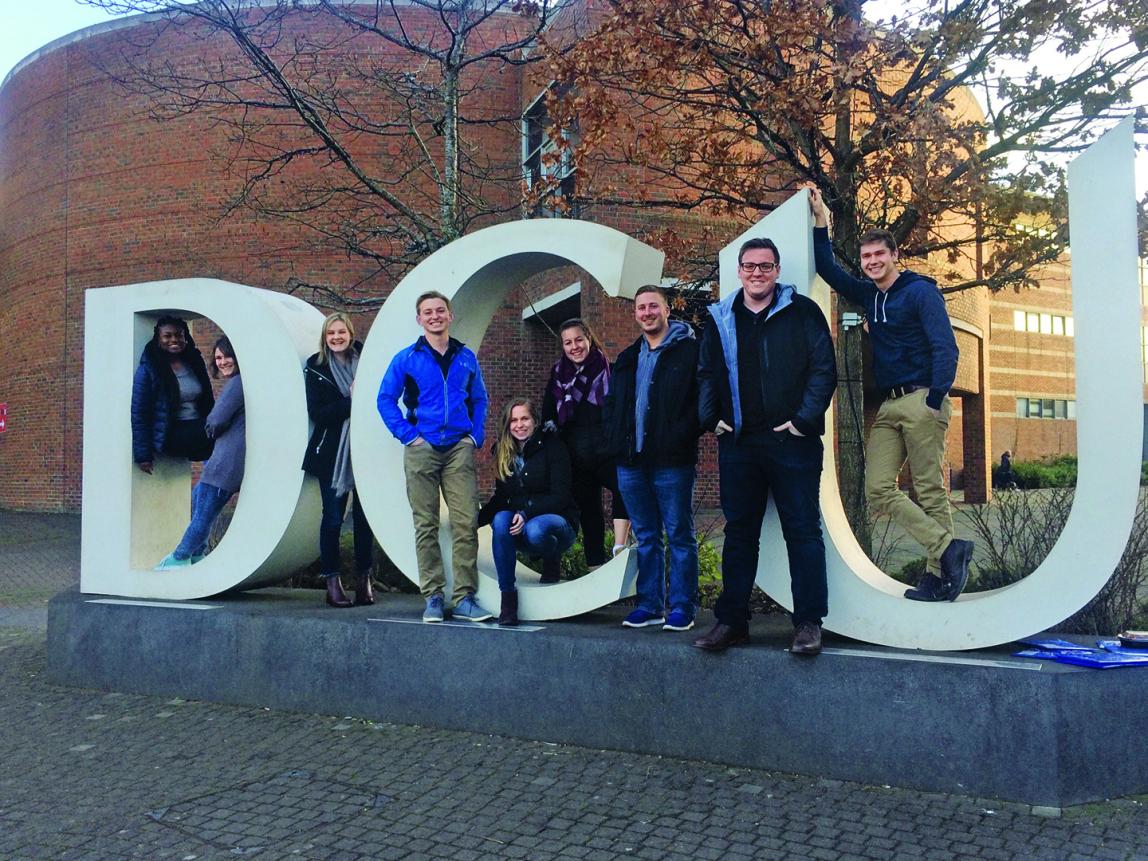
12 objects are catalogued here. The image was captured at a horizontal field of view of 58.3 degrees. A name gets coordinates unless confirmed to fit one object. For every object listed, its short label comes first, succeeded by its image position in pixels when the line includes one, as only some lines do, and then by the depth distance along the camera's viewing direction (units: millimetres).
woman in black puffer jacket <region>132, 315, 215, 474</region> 6586
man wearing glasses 4453
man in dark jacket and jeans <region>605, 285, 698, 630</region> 4918
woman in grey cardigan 6406
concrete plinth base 3926
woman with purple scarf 5523
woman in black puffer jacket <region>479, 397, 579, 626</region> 5344
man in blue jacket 5496
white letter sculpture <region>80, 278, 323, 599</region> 6238
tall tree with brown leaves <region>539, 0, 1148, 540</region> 6379
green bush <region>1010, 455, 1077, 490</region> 27328
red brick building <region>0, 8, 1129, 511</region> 18844
